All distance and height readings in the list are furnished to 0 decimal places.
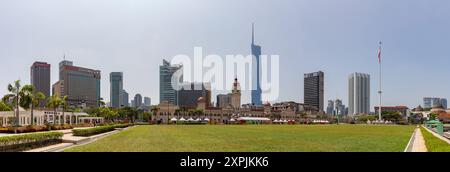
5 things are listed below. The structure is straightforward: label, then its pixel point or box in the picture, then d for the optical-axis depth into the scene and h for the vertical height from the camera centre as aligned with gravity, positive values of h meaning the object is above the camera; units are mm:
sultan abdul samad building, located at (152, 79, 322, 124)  165312 -8358
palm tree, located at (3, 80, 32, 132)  47812 +36
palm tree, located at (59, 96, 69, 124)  71519 -1472
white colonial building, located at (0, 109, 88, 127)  63312 -4089
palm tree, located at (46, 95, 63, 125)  66500 -1317
